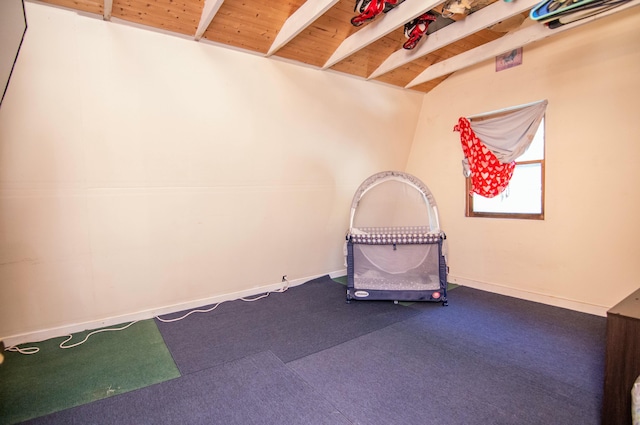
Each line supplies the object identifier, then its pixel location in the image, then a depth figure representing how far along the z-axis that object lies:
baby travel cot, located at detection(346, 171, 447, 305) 3.93
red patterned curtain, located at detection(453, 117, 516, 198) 4.28
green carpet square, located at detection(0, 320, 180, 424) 2.16
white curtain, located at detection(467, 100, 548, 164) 3.91
